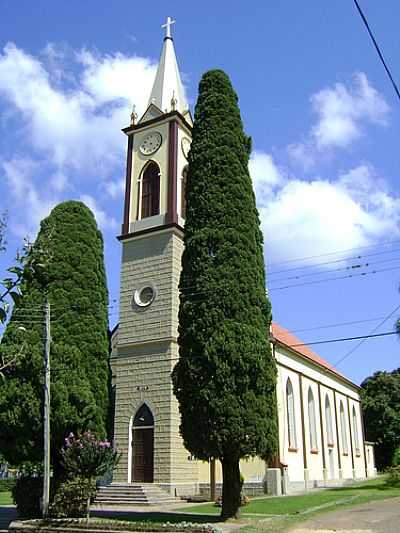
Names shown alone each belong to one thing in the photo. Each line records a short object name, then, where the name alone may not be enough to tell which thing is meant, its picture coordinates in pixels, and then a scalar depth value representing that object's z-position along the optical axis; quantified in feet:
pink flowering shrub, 58.44
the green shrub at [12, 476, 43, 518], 63.82
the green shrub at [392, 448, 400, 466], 111.05
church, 94.02
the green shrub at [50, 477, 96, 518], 57.98
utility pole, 59.82
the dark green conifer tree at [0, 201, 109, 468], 64.49
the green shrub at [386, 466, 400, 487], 102.83
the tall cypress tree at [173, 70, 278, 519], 60.23
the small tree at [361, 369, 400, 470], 198.90
